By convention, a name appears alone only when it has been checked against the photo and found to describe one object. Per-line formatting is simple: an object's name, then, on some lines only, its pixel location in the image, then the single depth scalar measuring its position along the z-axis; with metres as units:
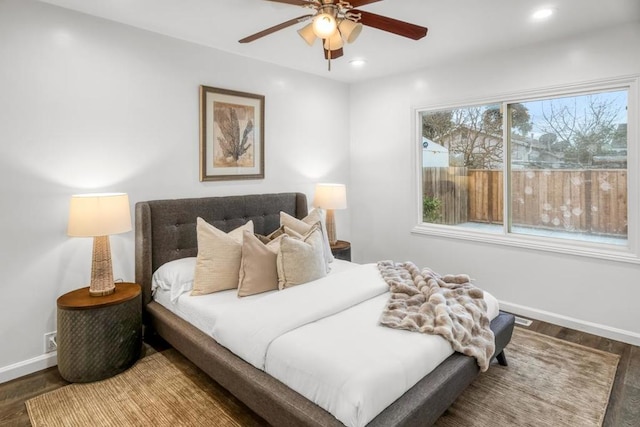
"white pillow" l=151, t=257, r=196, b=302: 2.84
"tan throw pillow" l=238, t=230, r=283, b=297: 2.73
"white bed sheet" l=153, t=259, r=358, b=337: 2.47
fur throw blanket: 2.15
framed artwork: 3.53
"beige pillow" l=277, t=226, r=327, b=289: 2.84
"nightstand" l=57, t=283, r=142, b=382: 2.46
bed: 1.75
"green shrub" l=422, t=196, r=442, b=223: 4.46
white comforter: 1.67
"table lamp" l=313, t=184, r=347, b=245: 4.25
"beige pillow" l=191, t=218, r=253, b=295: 2.77
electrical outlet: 2.75
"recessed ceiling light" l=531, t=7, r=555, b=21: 2.72
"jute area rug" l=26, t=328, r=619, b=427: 2.18
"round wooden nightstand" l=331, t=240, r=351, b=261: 4.11
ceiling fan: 2.00
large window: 3.20
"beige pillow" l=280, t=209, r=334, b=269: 3.51
